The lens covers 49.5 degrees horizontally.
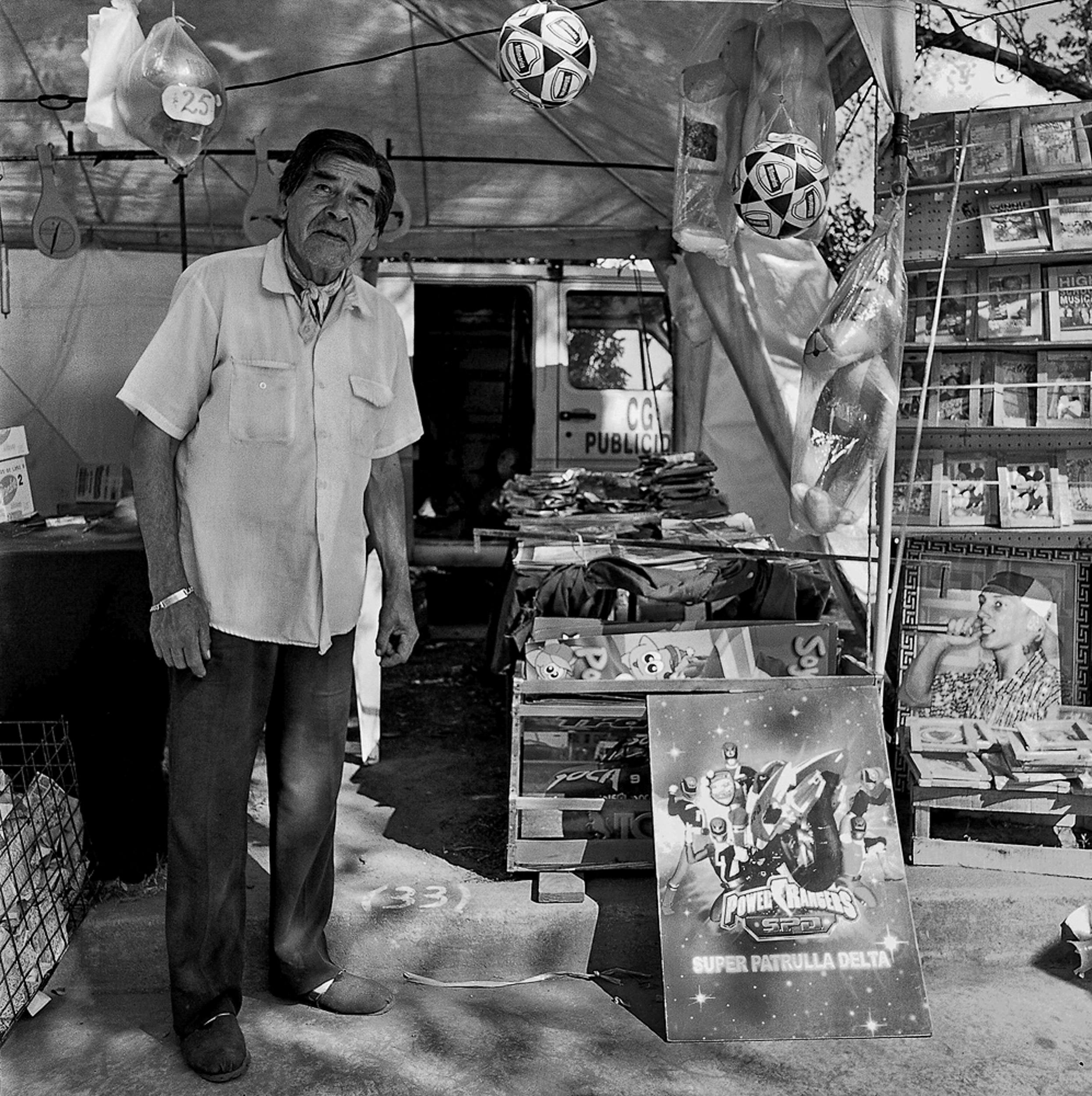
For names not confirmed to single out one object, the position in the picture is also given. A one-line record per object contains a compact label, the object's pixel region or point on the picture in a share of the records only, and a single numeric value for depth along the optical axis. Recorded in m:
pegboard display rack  3.95
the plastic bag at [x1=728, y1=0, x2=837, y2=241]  3.67
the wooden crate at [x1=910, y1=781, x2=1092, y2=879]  3.80
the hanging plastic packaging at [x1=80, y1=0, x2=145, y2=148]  4.04
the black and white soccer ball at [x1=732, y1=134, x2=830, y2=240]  3.48
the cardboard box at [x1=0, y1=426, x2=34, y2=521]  4.34
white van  8.91
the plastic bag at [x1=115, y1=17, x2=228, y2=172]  3.98
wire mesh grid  3.30
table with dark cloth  3.73
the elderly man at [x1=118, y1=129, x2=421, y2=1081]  2.81
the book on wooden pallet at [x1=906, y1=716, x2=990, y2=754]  3.95
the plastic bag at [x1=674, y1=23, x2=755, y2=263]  3.92
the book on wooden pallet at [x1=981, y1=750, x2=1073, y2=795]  3.80
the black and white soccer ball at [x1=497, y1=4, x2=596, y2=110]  3.47
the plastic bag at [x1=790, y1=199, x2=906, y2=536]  3.48
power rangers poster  3.18
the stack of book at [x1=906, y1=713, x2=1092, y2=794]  3.80
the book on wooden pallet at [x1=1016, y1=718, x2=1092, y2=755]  3.88
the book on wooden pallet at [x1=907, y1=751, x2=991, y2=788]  3.79
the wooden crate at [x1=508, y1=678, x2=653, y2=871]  3.66
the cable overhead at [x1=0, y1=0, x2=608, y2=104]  5.16
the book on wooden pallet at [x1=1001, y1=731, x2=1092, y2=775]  3.81
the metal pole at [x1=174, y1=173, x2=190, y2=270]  4.78
